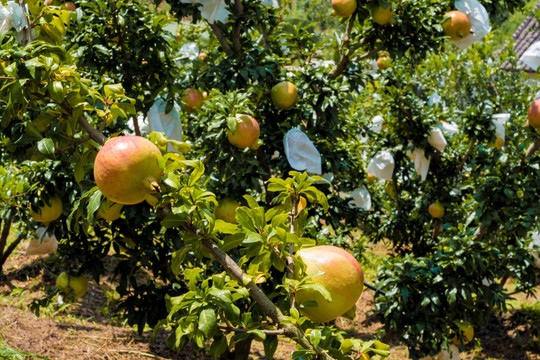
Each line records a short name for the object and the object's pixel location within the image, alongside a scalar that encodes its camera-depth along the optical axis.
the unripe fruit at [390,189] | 4.54
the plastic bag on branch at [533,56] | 3.09
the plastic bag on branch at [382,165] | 4.02
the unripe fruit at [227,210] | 2.52
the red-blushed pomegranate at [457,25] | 3.23
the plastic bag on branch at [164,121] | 2.74
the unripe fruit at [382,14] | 2.95
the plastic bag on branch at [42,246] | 4.32
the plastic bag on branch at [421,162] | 3.80
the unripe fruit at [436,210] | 3.87
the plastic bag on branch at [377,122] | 4.25
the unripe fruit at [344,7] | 2.98
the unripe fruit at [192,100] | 3.39
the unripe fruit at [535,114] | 2.87
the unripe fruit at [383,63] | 4.23
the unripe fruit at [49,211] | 2.47
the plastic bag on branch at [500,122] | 3.73
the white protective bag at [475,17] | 3.31
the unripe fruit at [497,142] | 3.68
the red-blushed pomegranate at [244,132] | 2.41
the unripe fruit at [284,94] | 2.89
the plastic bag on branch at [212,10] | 2.89
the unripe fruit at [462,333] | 3.24
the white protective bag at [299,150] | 2.74
